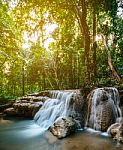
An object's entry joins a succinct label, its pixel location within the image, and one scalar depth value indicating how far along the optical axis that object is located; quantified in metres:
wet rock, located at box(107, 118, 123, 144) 4.07
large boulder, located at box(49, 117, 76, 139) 4.50
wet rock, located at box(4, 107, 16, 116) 7.42
